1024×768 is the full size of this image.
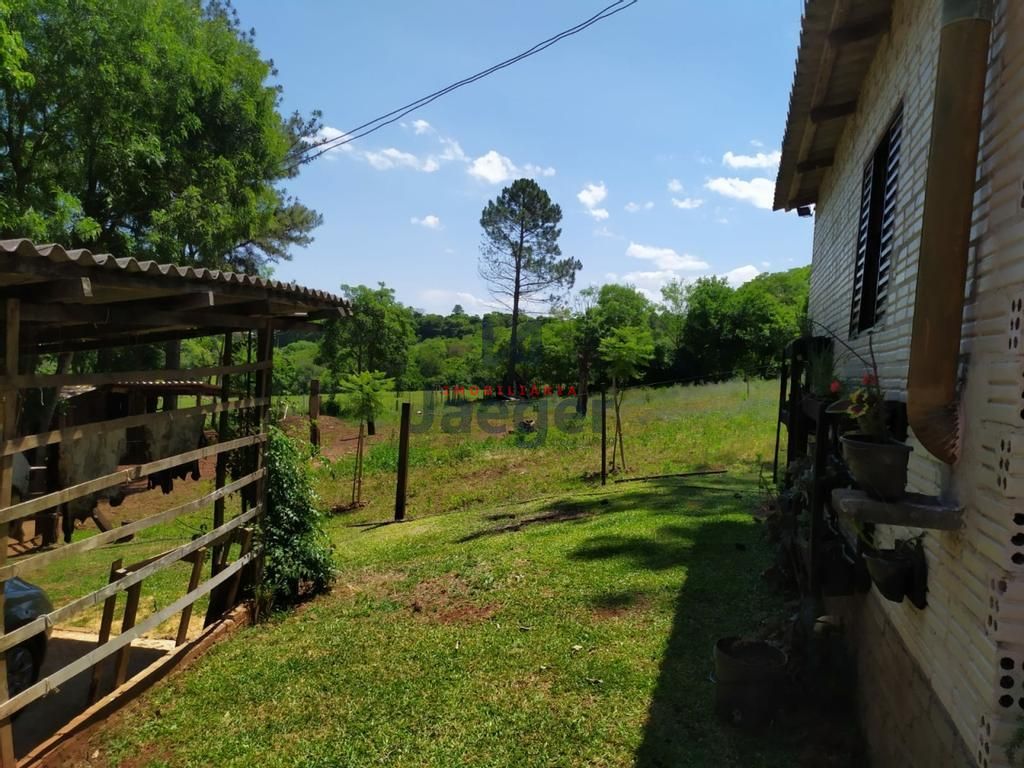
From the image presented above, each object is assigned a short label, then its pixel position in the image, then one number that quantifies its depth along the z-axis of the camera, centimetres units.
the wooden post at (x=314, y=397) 1431
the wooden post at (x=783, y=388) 699
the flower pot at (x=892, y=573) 240
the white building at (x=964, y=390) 175
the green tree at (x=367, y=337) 2842
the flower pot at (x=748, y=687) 330
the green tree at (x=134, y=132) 1127
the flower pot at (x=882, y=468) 224
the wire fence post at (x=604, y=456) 1159
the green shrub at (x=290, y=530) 557
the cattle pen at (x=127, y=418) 308
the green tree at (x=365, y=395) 1462
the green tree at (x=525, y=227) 3794
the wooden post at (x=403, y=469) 1042
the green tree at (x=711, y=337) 3272
